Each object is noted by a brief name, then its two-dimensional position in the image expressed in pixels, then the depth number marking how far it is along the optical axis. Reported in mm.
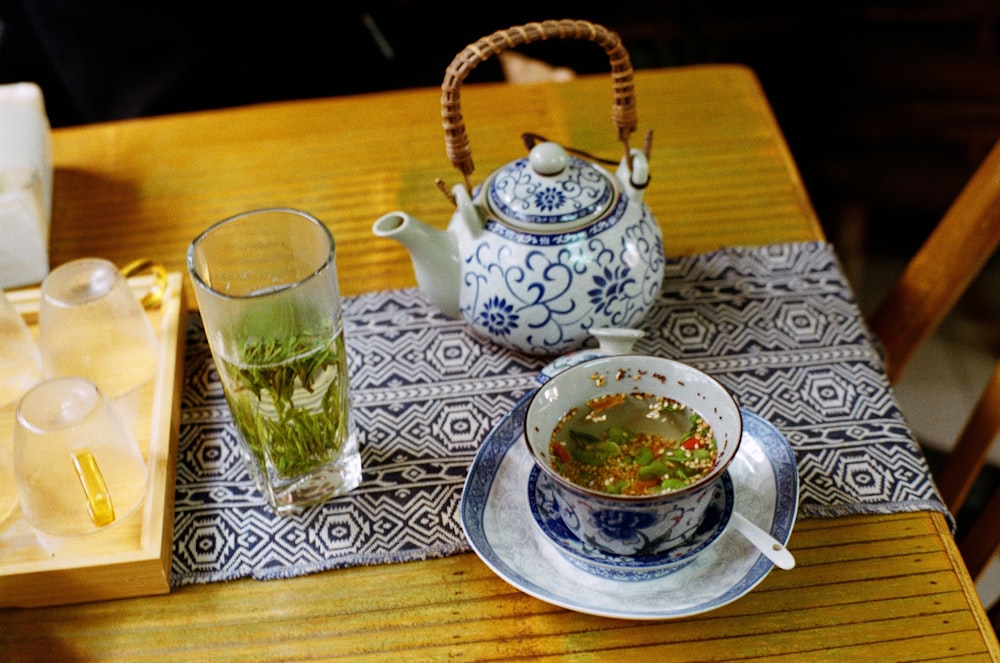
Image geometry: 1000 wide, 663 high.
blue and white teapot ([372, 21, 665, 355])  798
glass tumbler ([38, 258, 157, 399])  840
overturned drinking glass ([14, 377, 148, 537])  705
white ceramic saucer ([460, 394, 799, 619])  652
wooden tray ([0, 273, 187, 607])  690
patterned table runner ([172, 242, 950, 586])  736
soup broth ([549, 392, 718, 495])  669
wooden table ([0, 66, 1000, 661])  657
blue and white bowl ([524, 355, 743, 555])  626
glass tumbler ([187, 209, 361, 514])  665
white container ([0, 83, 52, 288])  985
